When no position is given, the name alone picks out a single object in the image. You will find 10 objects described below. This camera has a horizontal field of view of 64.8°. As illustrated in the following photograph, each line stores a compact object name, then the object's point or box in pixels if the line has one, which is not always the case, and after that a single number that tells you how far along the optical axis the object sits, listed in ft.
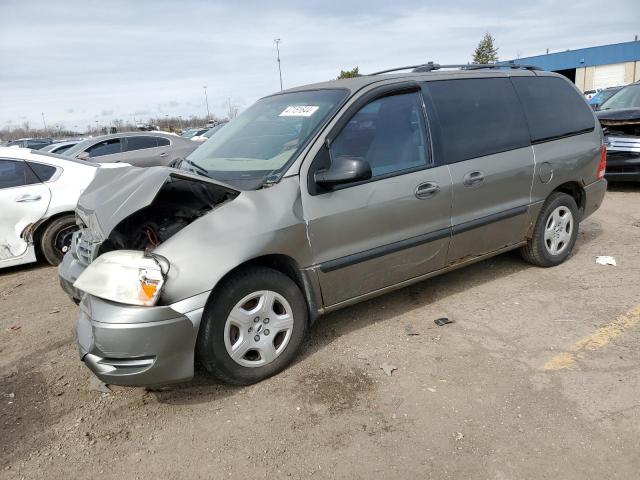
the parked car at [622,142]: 25.25
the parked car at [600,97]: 48.28
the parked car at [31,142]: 74.27
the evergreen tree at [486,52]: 236.06
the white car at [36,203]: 18.61
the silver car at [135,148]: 31.83
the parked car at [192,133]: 69.43
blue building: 160.66
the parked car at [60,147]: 43.08
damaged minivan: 8.95
